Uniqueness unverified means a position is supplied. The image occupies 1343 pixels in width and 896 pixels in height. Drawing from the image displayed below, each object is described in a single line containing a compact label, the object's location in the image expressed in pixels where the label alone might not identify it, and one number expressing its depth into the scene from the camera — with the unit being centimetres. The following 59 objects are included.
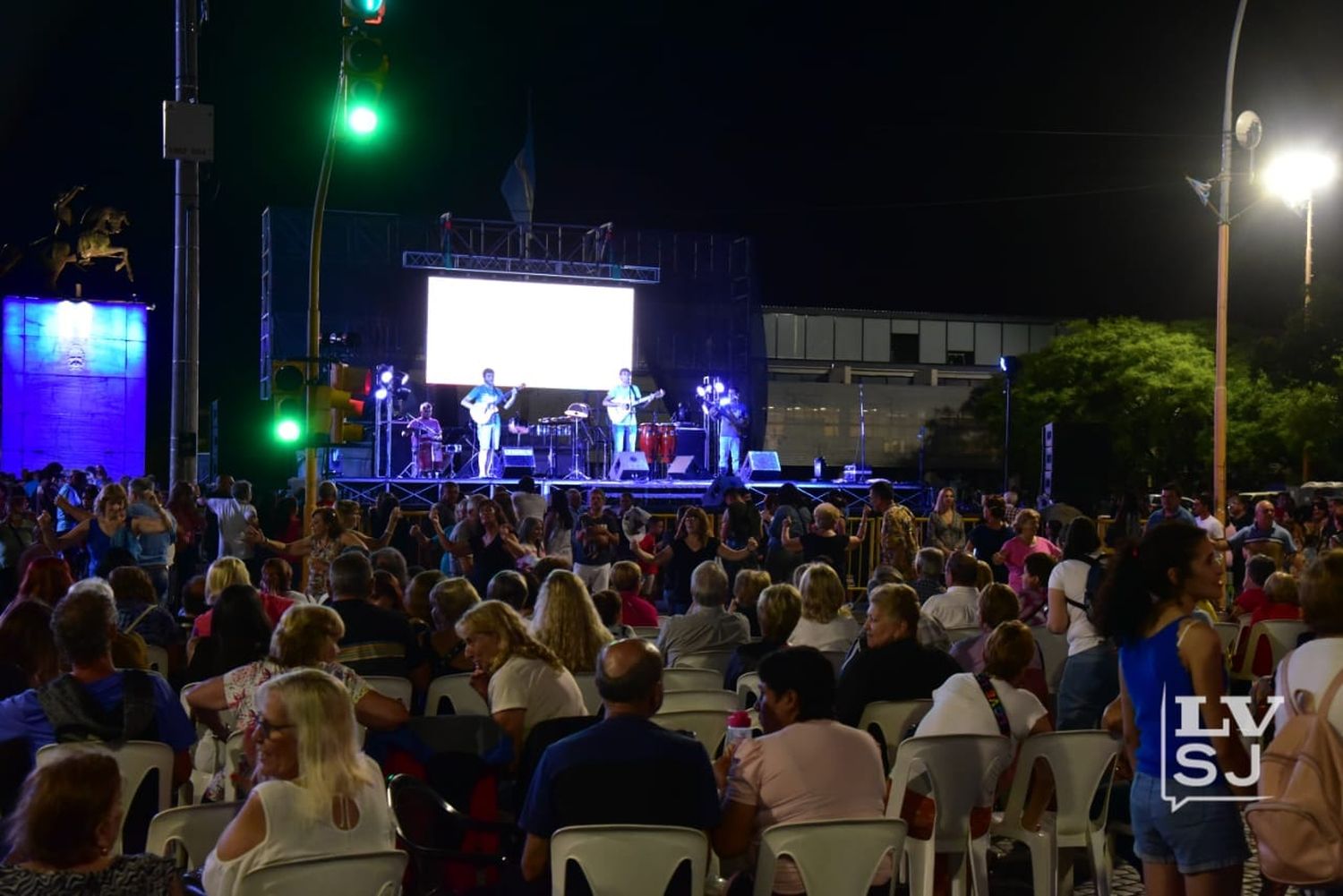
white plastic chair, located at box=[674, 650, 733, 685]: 820
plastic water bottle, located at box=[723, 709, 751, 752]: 506
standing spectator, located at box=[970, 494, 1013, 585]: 1284
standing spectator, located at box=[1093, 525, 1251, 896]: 397
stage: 2291
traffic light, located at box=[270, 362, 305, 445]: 1166
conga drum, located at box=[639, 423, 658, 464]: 2577
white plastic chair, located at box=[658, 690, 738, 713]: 649
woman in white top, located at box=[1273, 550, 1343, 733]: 396
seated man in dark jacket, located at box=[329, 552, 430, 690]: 701
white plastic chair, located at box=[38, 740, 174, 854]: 503
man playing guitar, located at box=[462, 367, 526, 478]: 2462
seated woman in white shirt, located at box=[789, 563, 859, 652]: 784
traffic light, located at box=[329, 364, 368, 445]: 1201
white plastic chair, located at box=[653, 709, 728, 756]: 623
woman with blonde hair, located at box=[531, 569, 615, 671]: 628
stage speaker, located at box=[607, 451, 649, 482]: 2533
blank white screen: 2923
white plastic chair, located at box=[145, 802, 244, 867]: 423
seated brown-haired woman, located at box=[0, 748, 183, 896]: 324
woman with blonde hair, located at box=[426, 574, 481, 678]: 731
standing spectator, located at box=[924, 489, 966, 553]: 1298
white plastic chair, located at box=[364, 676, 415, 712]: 644
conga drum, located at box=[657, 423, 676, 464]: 2586
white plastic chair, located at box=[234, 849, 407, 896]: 358
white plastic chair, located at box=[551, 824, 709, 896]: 400
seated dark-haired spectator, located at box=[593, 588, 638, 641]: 800
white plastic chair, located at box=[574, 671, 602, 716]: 650
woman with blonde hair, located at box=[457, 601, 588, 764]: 554
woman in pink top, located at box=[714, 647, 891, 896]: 450
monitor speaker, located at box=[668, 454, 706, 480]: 2614
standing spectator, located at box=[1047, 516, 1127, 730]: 686
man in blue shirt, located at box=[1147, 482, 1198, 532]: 1433
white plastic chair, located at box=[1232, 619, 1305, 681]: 854
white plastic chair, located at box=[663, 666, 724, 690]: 721
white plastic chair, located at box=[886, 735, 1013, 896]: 536
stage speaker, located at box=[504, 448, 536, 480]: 2470
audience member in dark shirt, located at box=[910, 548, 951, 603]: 982
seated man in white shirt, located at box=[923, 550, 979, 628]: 891
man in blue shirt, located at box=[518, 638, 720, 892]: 418
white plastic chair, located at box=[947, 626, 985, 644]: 861
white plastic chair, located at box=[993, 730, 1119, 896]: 566
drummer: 2470
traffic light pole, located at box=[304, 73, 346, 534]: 1129
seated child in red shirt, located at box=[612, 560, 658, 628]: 921
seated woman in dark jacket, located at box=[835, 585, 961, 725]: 631
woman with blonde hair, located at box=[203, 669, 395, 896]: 375
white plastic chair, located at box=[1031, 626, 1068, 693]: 890
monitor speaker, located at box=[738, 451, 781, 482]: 2712
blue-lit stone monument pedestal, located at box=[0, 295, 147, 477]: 3002
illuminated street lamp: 2270
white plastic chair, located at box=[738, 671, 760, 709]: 711
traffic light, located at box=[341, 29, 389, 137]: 1017
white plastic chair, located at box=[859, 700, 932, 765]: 615
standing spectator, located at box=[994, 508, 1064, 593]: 1127
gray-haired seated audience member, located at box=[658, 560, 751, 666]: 826
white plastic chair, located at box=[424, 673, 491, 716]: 673
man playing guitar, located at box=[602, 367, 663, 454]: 2600
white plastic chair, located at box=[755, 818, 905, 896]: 423
